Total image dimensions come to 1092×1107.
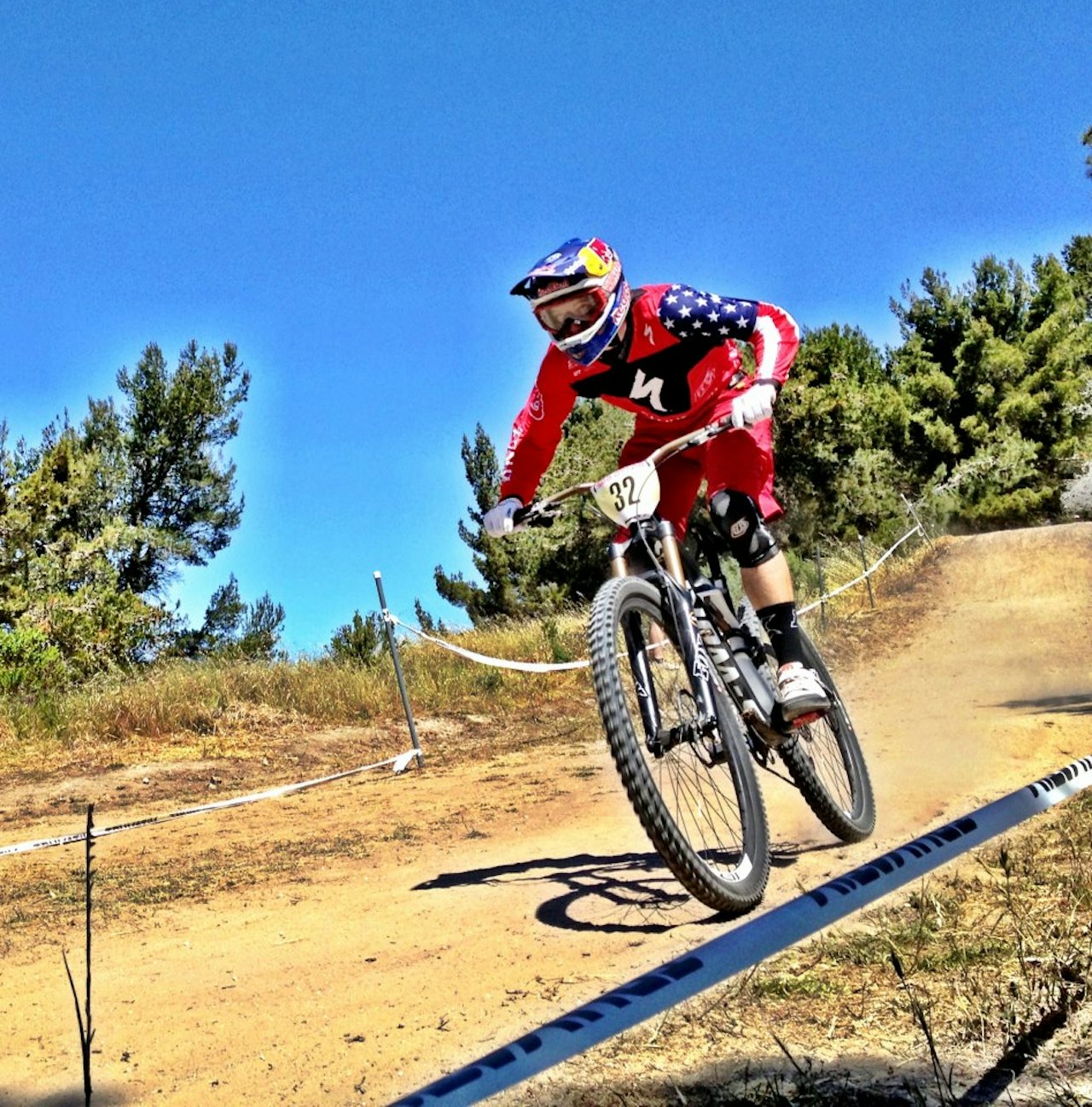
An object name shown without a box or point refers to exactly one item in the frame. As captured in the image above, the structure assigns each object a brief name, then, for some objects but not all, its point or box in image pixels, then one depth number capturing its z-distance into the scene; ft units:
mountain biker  13.53
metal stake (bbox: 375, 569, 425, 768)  32.40
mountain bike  12.35
